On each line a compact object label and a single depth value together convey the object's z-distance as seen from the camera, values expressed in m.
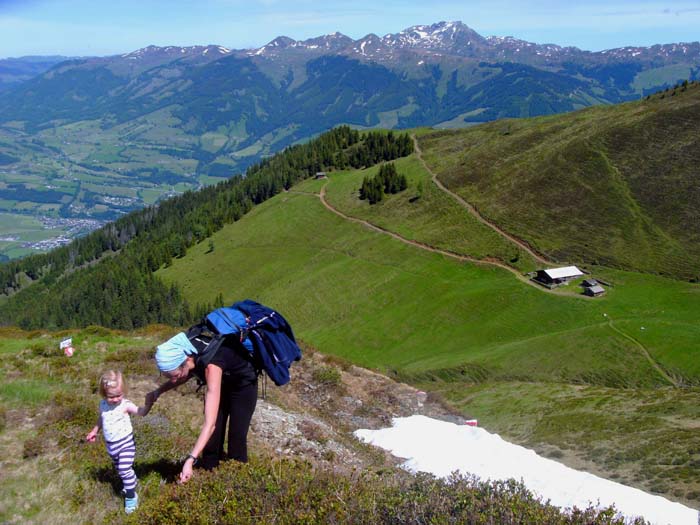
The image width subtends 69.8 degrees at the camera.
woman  7.12
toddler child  8.15
